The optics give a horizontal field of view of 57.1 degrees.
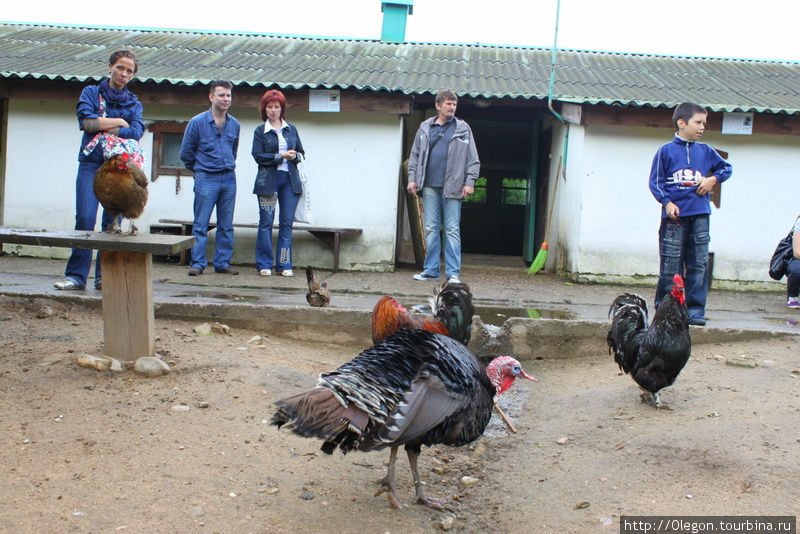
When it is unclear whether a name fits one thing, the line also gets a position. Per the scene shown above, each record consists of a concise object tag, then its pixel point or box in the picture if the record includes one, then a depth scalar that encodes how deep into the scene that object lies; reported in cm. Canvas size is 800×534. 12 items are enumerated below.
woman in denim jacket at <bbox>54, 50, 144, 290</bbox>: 646
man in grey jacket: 937
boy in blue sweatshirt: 684
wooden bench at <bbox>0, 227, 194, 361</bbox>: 536
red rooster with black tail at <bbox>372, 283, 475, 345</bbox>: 532
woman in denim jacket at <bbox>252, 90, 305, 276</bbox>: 941
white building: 1092
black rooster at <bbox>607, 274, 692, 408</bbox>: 528
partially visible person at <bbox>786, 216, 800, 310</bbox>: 923
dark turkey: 338
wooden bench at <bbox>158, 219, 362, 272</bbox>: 1085
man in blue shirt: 901
